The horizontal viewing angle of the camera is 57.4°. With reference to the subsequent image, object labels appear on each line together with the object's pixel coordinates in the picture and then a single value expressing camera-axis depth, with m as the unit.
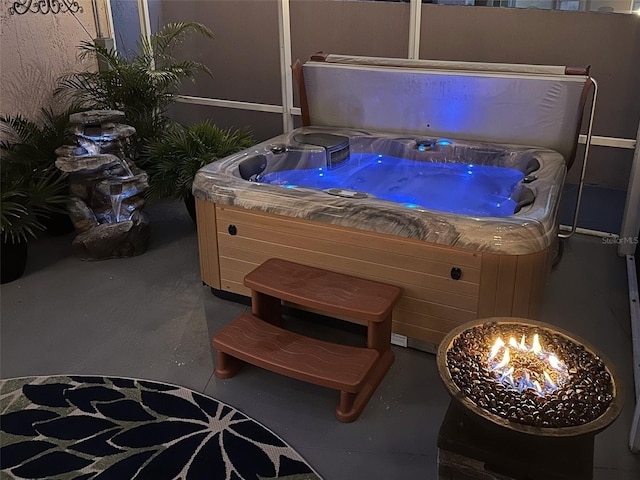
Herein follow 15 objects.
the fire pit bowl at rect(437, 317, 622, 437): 1.21
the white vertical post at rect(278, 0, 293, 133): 3.51
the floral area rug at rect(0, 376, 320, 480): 1.67
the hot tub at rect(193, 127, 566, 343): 1.96
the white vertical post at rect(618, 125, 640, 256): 2.84
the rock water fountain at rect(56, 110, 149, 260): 2.91
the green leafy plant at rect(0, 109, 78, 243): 2.64
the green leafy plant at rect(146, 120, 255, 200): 3.08
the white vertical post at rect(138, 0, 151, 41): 3.95
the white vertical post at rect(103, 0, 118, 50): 3.77
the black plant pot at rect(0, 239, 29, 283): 2.71
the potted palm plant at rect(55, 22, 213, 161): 3.31
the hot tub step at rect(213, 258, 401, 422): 1.85
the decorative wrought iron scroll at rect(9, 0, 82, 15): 3.17
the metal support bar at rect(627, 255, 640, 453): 1.71
